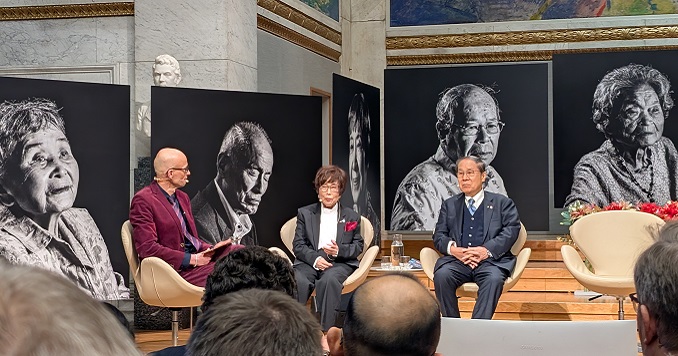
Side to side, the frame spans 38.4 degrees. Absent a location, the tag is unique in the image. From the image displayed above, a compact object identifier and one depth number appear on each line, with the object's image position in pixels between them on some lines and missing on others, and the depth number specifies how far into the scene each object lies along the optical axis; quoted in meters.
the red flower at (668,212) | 7.85
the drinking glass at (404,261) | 8.05
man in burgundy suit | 6.53
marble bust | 8.10
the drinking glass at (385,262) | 8.08
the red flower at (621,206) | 8.27
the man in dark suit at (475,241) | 7.16
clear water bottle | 8.03
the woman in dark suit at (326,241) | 7.12
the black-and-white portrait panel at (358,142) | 8.95
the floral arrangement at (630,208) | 7.89
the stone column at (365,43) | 12.33
